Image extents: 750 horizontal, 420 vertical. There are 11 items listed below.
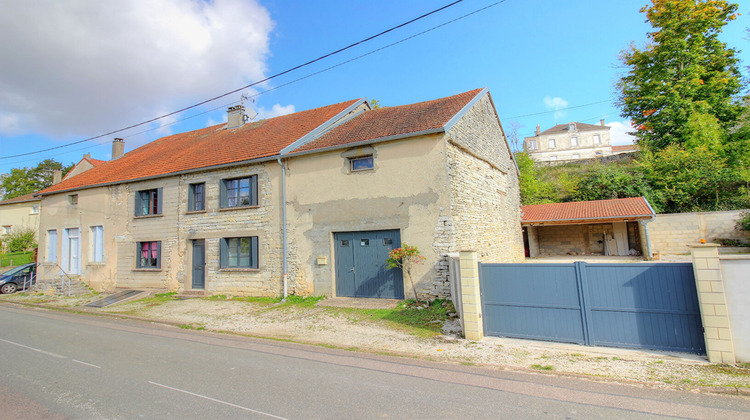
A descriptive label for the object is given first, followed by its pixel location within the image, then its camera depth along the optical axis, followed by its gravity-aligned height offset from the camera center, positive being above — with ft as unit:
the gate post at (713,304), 17.35 -3.66
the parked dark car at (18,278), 62.08 -2.11
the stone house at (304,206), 36.52 +6.04
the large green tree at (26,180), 151.02 +37.38
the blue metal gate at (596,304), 19.20 -4.00
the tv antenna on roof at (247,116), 69.09 +27.33
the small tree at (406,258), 34.12 -1.20
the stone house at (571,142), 160.25 +44.73
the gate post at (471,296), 23.25 -3.54
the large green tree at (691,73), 73.05 +33.70
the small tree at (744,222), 57.41 +1.08
